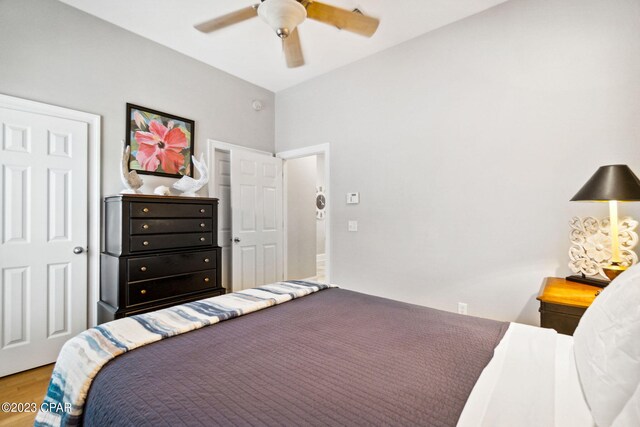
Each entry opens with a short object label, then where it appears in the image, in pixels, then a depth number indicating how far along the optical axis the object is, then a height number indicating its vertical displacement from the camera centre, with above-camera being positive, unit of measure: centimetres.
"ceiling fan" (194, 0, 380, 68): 169 +125
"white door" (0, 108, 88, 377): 213 -13
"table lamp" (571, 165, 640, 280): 161 +13
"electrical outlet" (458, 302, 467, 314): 260 -81
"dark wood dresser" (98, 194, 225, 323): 230 -31
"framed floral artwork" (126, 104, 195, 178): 278 +77
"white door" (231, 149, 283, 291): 351 -1
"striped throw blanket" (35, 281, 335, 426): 95 -47
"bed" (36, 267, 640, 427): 70 -49
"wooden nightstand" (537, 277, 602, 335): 155 -49
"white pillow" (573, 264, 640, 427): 57 -31
